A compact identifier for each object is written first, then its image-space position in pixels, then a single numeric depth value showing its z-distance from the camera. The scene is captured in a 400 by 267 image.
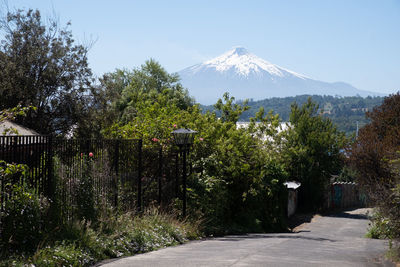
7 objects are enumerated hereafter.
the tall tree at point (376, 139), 30.12
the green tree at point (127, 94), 28.00
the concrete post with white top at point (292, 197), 35.66
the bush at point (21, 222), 9.12
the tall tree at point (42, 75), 24.88
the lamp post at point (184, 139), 16.70
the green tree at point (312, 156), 39.50
